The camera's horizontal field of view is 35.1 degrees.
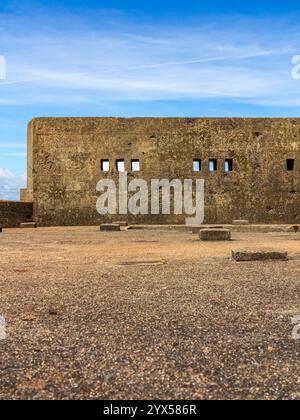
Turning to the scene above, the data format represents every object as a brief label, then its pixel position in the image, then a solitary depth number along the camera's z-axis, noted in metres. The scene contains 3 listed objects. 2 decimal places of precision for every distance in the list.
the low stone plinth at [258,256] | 8.53
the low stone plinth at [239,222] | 21.11
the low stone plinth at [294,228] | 18.48
